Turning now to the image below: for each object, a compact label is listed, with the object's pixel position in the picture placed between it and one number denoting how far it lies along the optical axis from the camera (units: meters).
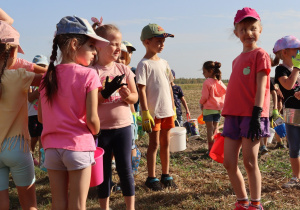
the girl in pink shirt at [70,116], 2.51
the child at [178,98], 7.92
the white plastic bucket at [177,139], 5.76
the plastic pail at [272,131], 6.86
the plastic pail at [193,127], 7.66
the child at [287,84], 4.32
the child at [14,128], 2.77
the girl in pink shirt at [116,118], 3.37
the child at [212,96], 6.78
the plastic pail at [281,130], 6.67
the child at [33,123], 5.87
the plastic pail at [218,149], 3.91
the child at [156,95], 4.41
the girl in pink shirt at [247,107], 3.35
